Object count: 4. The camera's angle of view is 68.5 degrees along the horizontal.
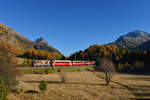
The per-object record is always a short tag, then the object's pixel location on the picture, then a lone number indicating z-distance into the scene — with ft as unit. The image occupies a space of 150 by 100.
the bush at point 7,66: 47.29
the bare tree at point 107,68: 83.87
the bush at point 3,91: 36.18
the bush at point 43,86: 55.08
